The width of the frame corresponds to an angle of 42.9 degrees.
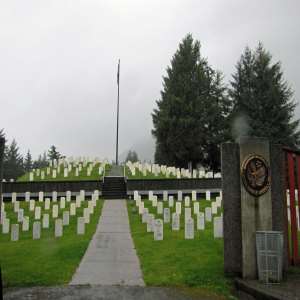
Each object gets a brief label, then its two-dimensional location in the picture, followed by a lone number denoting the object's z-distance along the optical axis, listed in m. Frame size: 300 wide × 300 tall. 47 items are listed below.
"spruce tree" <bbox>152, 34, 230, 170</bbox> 43.38
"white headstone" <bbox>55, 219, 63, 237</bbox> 12.76
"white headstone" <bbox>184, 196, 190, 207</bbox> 20.13
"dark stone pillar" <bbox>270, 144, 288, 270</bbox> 7.77
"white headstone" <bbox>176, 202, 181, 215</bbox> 17.24
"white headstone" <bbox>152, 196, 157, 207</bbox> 20.80
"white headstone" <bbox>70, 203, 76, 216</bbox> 17.91
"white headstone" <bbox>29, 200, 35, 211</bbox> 19.62
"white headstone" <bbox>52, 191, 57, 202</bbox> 24.45
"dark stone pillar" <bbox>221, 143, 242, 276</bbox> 7.64
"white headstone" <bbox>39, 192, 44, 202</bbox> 24.02
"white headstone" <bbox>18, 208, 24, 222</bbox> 15.98
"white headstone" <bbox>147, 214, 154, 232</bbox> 13.37
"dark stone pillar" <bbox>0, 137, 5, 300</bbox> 7.68
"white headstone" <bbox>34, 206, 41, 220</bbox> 17.17
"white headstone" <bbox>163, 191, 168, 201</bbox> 24.86
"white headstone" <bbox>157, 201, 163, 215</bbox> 18.42
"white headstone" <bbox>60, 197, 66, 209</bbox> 20.48
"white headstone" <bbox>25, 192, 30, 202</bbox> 24.50
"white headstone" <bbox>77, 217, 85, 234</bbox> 13.02
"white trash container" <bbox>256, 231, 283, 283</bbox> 6.94
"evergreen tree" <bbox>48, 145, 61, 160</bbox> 93.50
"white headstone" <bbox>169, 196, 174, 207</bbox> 20.44
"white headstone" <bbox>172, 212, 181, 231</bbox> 13.55
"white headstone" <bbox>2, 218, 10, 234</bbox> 14.13
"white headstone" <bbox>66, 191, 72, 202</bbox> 24.00
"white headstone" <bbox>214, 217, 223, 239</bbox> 11.58
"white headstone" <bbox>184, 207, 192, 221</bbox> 14.79
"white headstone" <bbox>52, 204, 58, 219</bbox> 17.62
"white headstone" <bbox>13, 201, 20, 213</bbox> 19.10
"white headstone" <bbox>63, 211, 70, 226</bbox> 15.31
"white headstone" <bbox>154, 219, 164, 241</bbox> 11.66
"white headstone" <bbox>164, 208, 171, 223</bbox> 15.65
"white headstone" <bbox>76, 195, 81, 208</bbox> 20.51
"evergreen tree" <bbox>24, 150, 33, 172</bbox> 108.18
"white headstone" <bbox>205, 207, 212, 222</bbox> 15.98
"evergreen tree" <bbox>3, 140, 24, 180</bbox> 79.37
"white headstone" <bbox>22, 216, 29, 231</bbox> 14.38
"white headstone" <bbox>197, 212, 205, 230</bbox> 13.83
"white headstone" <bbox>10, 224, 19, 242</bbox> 12.29
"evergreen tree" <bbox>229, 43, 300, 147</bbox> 41.00
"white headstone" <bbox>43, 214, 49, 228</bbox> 14.95
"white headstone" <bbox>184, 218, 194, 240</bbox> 11.61
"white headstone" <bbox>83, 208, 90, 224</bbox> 15.79
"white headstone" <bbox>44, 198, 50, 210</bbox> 20.04
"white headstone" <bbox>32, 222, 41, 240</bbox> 12.51
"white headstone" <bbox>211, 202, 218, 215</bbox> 17.91
